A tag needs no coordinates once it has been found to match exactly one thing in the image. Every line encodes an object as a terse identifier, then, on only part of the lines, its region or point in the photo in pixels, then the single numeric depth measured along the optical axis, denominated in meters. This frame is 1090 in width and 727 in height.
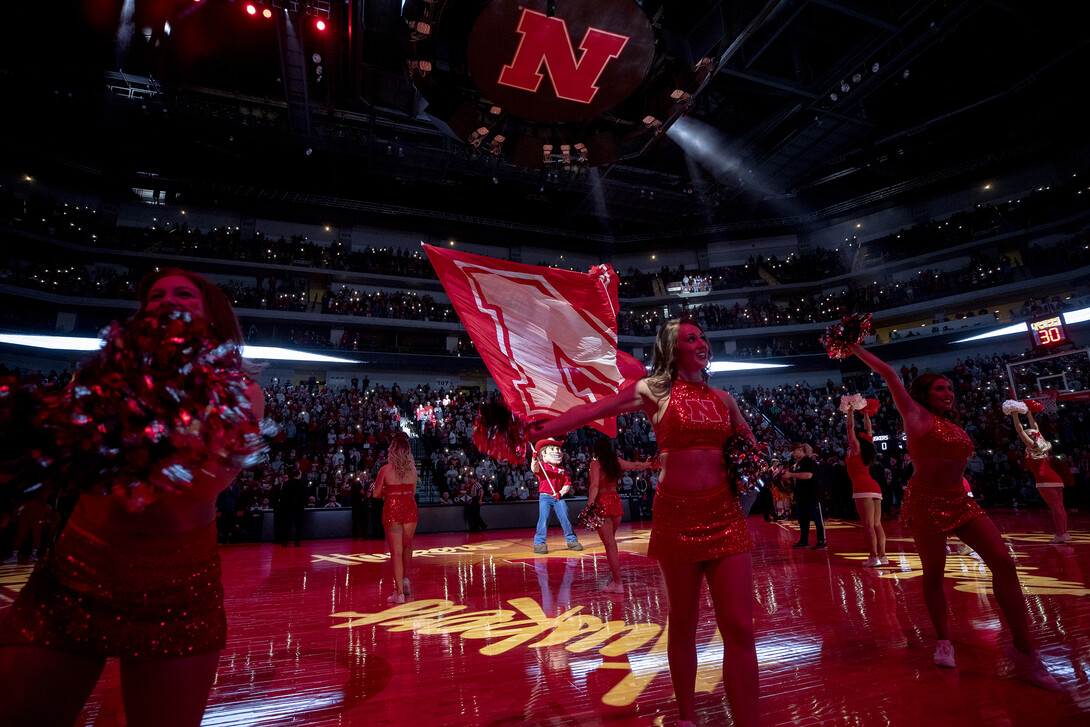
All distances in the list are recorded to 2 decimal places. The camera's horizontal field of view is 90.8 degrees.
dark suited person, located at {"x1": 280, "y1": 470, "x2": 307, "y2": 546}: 12.86
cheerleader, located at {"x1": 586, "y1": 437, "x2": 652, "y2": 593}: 6.22
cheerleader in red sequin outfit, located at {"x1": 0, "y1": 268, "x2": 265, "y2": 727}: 1.36
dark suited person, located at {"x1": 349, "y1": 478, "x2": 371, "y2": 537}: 14.08
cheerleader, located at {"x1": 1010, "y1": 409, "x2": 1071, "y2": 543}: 7.92
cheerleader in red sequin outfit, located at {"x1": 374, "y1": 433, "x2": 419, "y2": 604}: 6.18
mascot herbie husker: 9.95
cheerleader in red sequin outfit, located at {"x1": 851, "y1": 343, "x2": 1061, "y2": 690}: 3.29
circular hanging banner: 8.82
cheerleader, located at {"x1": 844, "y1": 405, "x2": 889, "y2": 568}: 7.36
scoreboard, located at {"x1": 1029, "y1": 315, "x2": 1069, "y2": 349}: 15.90
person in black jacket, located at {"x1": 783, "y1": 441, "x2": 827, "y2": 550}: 9.27
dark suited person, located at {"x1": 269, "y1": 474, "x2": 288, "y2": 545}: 13.02
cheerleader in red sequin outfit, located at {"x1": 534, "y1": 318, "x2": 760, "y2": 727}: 2.33
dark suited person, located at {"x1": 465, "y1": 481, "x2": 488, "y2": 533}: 15.41
